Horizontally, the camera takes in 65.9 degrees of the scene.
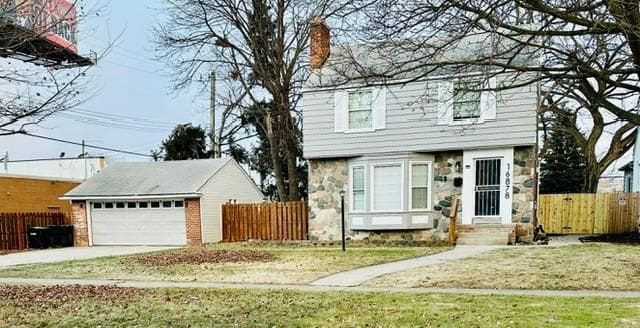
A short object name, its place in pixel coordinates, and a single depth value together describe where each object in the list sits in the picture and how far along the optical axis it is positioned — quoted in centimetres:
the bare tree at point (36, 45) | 481
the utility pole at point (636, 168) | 2033
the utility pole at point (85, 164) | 3021
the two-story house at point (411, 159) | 1455
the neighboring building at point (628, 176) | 2372
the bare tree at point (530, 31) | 607
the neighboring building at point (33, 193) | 2211
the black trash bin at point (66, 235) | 2075
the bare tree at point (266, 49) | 2133
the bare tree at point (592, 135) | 2423
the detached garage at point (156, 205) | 1942
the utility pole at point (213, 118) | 2692
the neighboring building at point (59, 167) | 2988
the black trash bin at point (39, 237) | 2014
